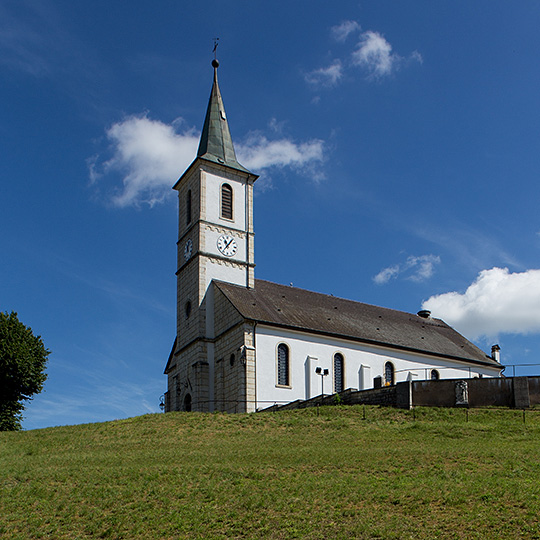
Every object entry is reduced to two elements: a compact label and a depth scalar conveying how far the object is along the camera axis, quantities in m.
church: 43.28
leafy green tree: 42.53
